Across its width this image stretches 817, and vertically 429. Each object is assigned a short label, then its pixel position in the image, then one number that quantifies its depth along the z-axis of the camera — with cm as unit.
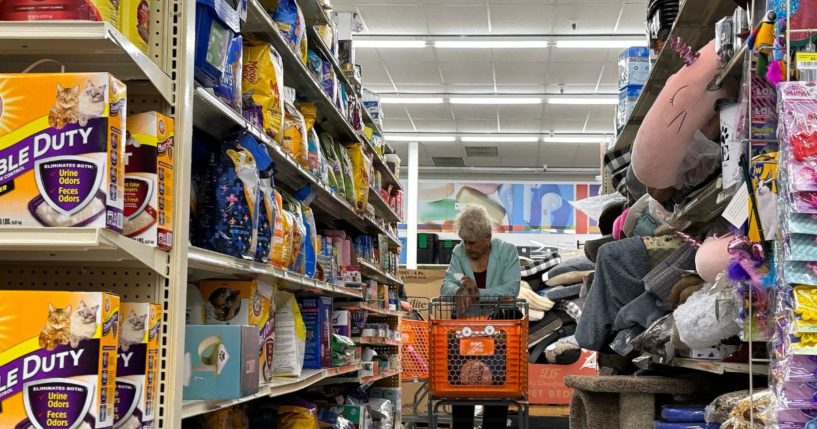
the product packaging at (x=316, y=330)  395
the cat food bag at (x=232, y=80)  257
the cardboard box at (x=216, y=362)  236
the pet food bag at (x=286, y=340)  335
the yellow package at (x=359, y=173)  502
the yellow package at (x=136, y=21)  198
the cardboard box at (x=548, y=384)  741
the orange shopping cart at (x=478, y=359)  465
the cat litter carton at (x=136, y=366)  190
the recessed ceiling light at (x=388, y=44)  983
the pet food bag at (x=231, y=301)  280
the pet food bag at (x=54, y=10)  184
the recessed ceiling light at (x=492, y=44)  984
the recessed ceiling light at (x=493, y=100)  1210
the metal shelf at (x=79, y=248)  170
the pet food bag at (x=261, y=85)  297
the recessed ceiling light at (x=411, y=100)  1214
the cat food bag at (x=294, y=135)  339
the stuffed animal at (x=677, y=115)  253
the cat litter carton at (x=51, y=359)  167
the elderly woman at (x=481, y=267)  513
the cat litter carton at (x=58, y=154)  172
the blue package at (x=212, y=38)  240
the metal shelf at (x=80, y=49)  180
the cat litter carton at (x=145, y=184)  197
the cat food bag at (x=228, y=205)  256
